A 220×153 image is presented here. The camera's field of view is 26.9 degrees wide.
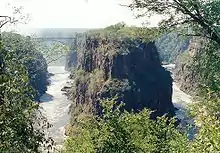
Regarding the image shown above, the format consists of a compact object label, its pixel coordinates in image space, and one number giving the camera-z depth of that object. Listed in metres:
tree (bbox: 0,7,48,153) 13.13
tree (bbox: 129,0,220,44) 18.33
